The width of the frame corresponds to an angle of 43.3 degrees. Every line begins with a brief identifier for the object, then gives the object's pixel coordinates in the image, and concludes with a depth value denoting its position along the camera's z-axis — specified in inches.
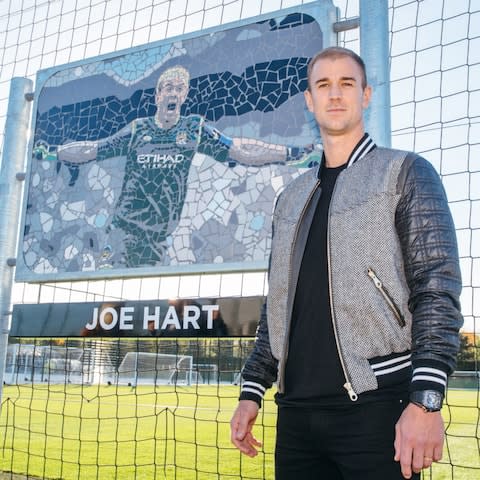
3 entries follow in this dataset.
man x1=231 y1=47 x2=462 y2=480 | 47.3
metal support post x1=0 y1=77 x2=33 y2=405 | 135.0
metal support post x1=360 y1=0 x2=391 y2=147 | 97.7
